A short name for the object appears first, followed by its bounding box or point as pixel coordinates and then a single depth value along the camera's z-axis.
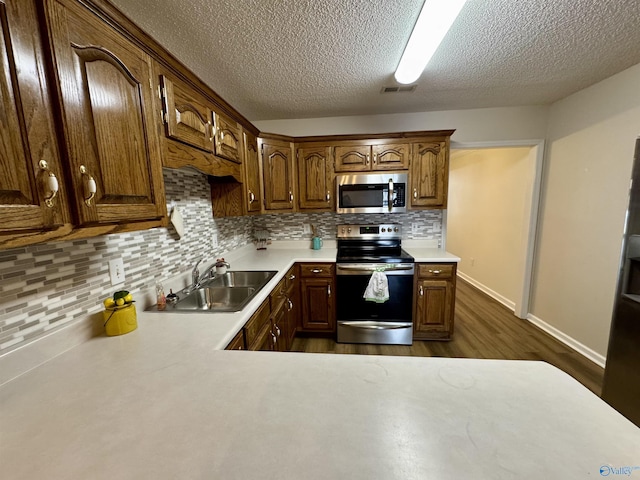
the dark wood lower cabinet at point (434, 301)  2.35
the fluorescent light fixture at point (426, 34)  1.09
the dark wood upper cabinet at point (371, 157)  2.47
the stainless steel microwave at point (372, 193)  2.47
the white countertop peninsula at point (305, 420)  0.50
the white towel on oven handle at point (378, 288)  2.30
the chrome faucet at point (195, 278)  1.73
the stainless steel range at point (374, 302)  2.33
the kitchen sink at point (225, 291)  1.60
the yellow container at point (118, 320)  1.05
